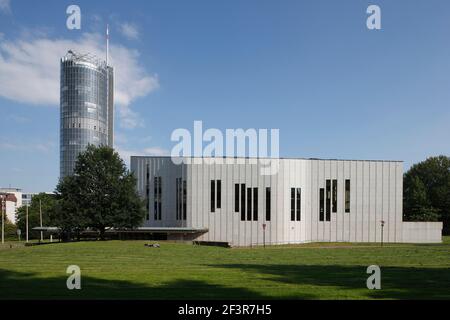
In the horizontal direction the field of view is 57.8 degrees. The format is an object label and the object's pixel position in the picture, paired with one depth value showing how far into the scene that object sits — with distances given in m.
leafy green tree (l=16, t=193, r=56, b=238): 98.94
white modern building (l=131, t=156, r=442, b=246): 63.19
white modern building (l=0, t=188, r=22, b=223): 154.88
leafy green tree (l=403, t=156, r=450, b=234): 93.00
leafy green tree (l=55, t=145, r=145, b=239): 51.78
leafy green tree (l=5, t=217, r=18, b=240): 100.19
